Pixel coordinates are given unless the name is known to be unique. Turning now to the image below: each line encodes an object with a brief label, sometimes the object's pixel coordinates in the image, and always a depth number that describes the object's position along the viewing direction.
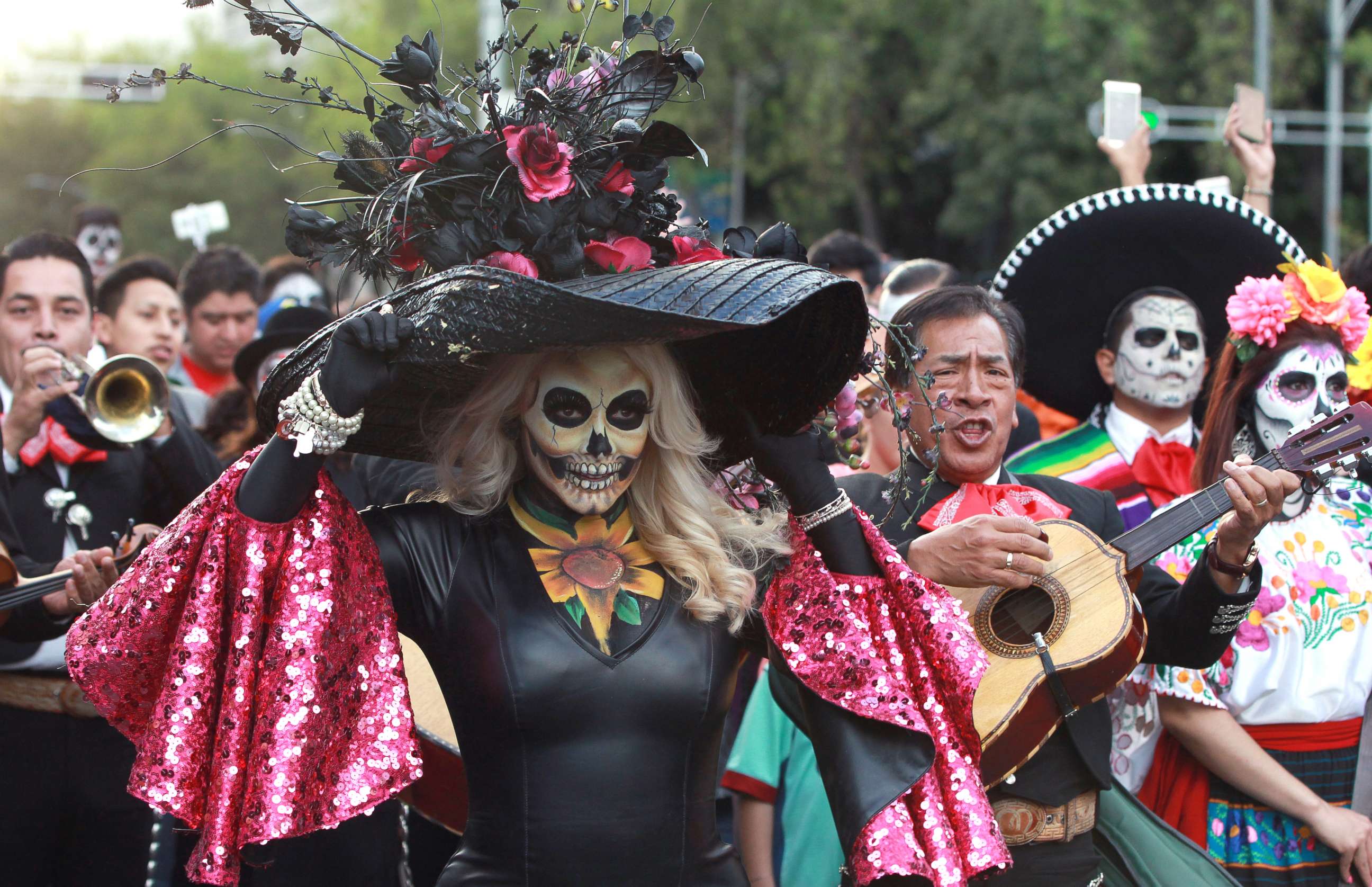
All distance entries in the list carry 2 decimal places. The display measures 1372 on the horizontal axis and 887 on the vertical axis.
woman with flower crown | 3.88
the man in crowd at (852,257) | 7.65
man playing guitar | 3.27
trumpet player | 4.24
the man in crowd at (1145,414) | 4.64
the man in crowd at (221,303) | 6.99
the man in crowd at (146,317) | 6.27
